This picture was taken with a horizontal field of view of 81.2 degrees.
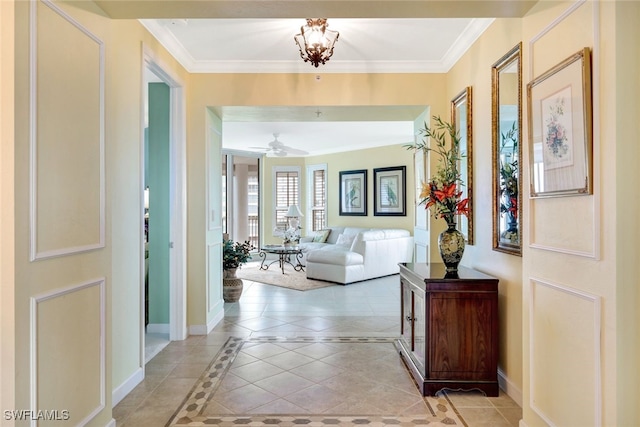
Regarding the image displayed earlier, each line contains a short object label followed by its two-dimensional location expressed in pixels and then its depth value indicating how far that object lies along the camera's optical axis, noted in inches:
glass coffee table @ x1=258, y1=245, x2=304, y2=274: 283.6
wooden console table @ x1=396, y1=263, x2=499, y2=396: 98.5
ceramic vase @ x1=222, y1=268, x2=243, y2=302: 200.5
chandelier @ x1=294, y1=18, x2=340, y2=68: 108.0
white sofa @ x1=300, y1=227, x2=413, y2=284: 251.9
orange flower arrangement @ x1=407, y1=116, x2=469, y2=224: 106.1
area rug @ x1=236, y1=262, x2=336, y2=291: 247.0
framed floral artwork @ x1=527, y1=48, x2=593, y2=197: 60.4
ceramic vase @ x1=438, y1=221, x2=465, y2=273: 105.0
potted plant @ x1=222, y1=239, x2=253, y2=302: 197.2
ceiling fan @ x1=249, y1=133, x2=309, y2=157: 262.4
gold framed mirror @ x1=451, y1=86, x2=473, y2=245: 120.8
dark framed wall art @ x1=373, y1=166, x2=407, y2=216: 305.1
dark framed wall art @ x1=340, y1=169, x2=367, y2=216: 333.4
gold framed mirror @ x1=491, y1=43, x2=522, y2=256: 93.6
